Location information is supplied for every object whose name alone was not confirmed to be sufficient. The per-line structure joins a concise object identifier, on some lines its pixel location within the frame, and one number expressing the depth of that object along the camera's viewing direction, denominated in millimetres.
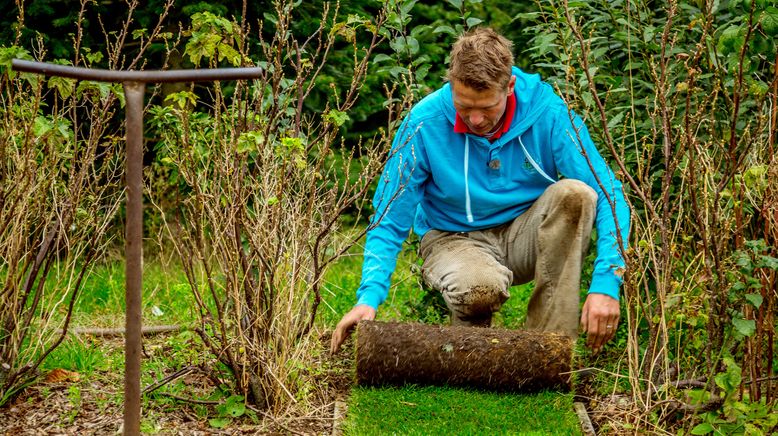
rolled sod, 3654
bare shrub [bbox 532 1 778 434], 3061
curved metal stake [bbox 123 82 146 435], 2293
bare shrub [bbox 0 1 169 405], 3434
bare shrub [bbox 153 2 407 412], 3316
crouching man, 3857
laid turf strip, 3418
